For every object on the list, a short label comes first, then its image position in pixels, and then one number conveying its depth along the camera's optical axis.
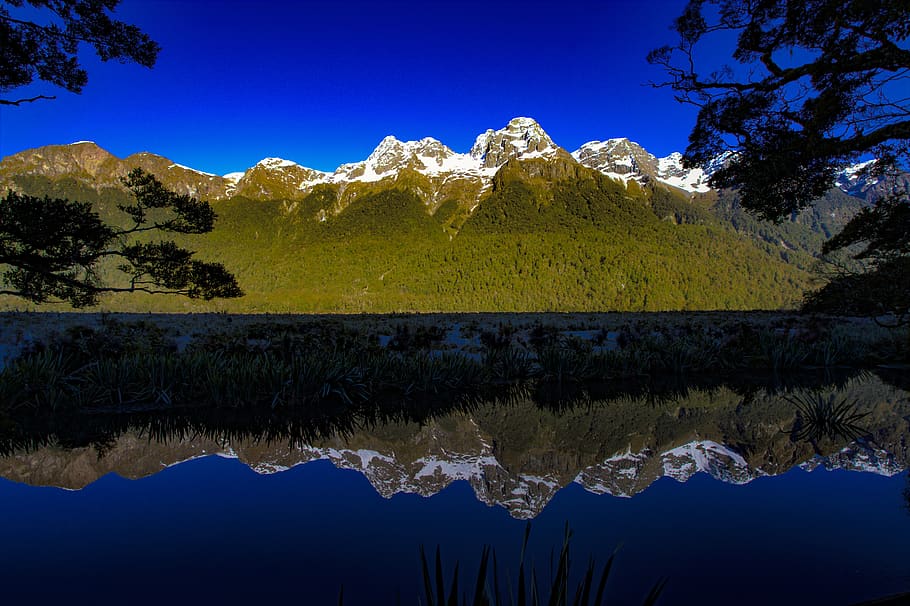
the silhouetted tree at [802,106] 8.16
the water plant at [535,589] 1.49
